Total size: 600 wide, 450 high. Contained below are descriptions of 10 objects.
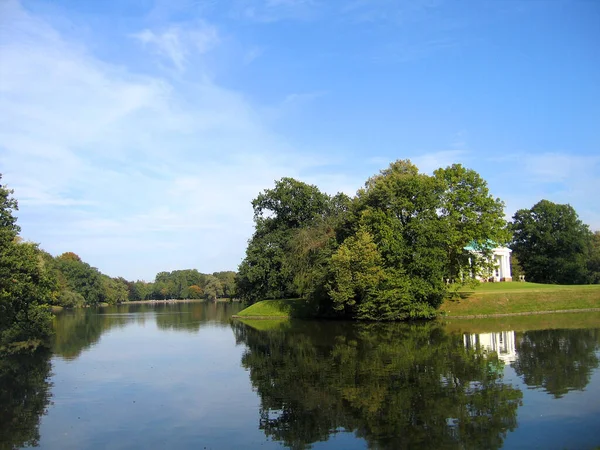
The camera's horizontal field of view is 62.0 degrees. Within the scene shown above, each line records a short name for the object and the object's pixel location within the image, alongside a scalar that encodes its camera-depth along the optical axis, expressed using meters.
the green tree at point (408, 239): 47.09
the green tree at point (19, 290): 39.12
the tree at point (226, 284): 170.82
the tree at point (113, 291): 146.84
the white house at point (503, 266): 71.94
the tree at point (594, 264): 87.19
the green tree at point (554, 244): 78.62
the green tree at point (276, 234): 67.69
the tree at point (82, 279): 127.50
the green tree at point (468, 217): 51.78
